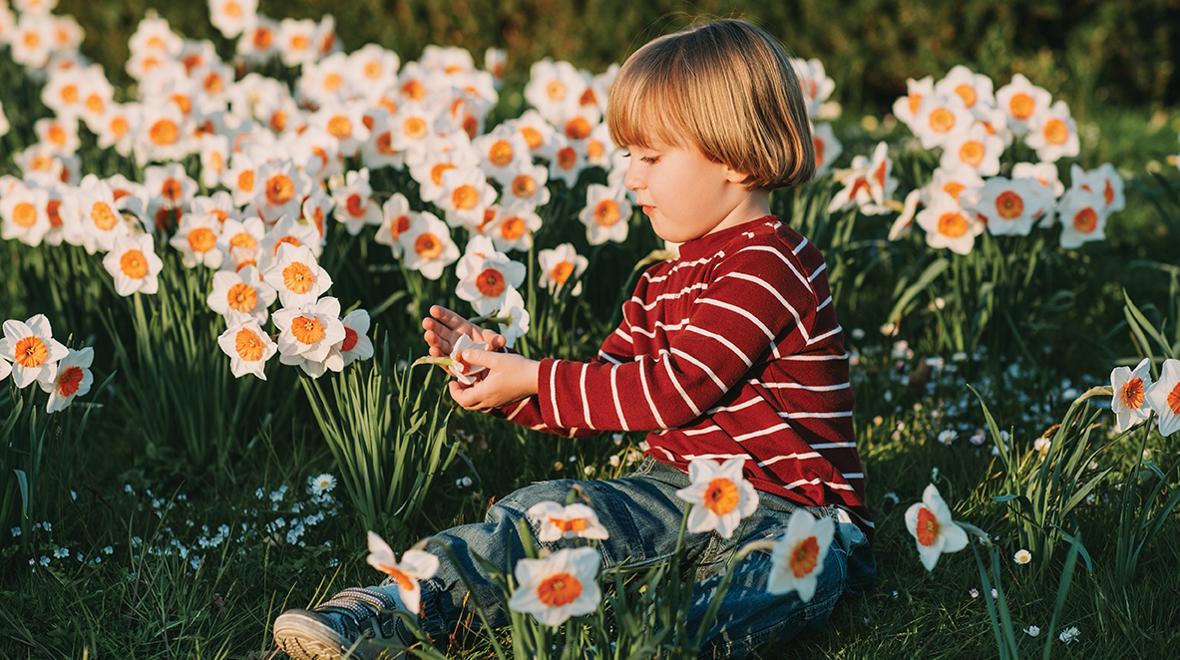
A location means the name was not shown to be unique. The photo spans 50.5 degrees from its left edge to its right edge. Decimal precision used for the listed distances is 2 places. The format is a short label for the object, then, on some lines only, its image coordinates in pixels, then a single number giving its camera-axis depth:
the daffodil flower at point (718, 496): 1.93
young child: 2.37
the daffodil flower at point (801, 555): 1.86
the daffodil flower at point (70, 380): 2.51
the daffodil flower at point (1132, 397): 2.30
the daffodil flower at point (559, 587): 1.80
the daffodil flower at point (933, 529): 1.94
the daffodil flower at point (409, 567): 1.88
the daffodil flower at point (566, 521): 1.91
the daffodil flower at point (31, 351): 2.46
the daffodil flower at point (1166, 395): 2.28
